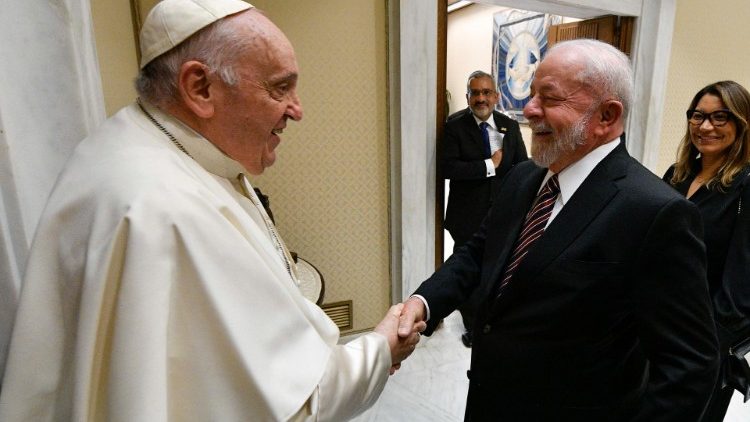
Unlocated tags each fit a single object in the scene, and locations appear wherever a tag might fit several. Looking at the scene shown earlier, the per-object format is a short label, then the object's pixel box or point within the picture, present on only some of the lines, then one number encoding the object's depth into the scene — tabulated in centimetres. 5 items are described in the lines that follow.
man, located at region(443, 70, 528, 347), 304
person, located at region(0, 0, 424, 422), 73
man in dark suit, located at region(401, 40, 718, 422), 103
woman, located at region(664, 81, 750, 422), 174
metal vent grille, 304
